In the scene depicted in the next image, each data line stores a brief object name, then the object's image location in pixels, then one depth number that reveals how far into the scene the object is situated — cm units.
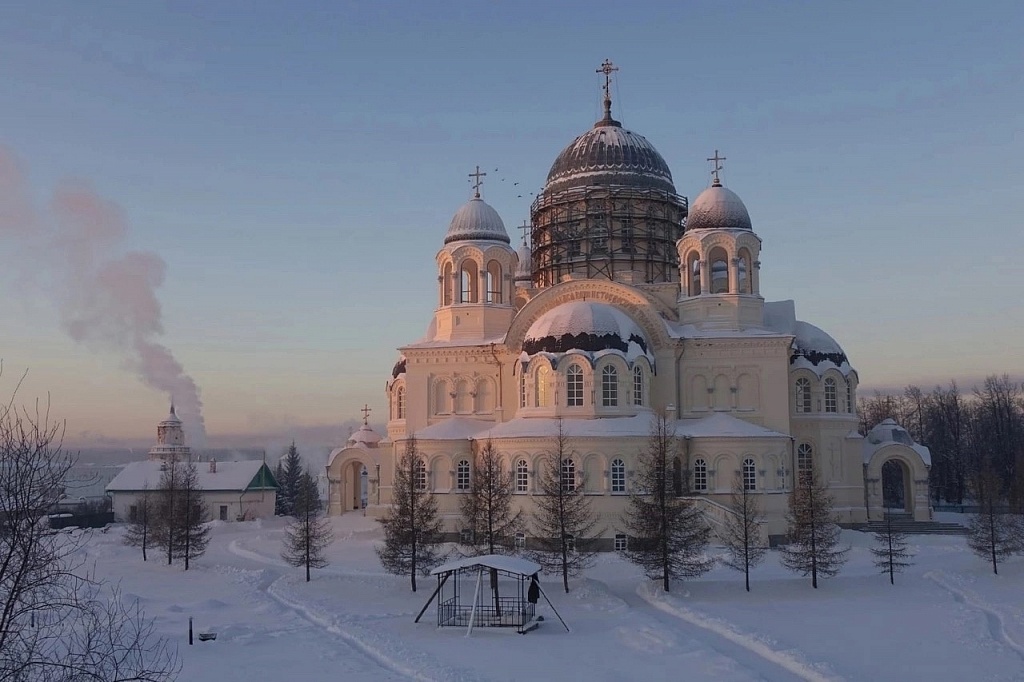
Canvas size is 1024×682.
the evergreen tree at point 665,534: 2700
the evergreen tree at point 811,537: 2795
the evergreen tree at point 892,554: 2875
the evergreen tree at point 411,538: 2831
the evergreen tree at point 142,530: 3859
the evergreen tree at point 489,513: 2952
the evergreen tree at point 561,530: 2781
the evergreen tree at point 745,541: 2789
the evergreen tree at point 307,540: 3047
